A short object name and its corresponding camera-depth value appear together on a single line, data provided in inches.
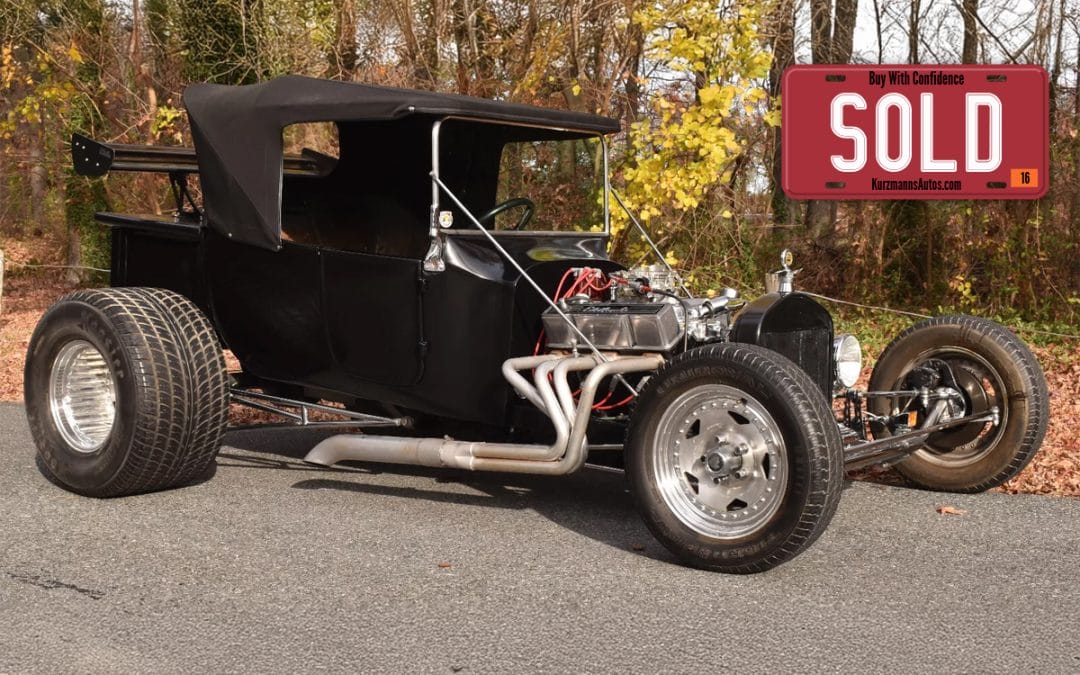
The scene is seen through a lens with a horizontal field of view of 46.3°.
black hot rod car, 210.5
